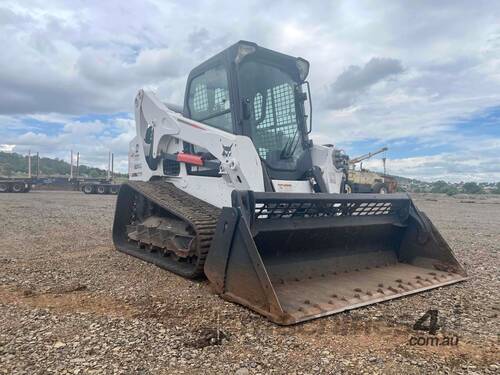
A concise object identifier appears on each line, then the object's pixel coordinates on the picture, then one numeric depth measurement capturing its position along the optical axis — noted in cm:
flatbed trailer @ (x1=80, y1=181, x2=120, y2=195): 3278
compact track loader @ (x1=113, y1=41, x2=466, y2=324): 382
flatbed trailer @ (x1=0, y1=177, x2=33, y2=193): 3047
